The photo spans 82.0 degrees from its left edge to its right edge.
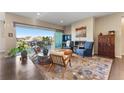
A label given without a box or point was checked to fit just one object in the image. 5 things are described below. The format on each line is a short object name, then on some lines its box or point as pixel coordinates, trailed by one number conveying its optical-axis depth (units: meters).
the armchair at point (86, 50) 2.28
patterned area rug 1.86
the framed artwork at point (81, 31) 2.08
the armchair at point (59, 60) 1.97
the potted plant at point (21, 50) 1.77
